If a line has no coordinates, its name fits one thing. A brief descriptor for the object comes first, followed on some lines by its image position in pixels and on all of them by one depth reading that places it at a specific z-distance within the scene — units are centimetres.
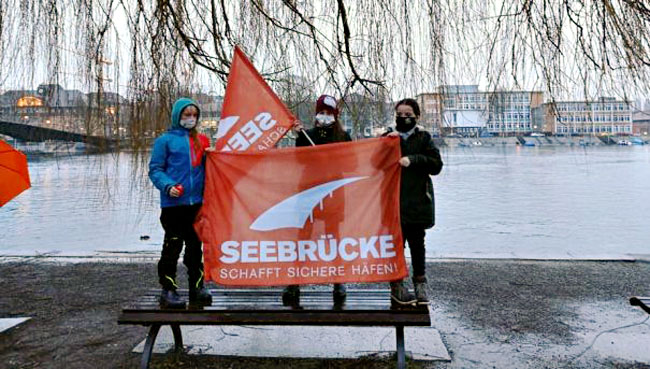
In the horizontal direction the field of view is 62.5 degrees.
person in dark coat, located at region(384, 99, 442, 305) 387
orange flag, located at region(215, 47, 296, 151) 402
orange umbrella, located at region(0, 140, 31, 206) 483
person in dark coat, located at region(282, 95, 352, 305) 392
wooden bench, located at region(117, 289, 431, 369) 336
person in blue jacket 389
